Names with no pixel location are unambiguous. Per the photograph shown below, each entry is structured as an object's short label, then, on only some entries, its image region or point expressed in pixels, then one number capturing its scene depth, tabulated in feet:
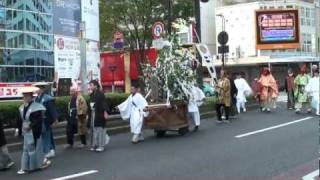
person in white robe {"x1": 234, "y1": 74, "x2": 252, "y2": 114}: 81.30
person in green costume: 76.64
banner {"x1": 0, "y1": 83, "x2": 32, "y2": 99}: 73.61
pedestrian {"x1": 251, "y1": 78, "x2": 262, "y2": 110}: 85.71
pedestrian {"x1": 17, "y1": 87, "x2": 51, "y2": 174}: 39.11
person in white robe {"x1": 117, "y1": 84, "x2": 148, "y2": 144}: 53.16
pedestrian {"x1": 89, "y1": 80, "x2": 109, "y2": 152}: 48.06
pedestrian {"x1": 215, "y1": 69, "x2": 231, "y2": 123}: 66.69
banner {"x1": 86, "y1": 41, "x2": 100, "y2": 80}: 85.25
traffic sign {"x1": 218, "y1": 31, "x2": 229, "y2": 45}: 88.60
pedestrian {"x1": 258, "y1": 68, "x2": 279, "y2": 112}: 82.07
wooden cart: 55.47
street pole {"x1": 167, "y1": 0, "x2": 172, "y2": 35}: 79.11
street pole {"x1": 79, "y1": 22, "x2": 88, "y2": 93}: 82.53
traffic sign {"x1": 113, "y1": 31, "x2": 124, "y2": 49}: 83.83
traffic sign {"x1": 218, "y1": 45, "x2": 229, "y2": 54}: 88.61
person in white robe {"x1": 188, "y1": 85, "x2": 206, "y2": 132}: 58.95
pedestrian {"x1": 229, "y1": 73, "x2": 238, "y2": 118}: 71.15
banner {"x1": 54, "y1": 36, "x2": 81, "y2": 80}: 79.97
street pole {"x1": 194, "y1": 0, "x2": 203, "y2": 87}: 82.10
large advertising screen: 191.93
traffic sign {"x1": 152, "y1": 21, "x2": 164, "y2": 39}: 73.72
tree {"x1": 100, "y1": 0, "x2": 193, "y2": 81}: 105.50
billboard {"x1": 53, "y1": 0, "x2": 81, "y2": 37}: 80.02
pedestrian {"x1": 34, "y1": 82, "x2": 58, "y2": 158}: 43.52
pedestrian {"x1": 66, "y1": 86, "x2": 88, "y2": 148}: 50.31
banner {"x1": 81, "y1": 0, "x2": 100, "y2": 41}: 85.20
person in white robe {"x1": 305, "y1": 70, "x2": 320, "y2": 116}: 71.76
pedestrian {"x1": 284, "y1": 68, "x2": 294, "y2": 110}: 83.46
